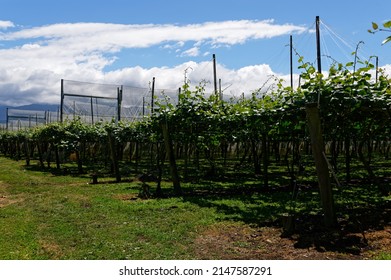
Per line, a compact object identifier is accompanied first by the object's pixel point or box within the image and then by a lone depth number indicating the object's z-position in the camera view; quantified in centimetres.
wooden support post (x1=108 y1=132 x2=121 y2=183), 1853
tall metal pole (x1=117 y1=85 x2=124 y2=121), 3504
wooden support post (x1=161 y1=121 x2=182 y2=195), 1330
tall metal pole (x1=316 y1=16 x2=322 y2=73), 2002
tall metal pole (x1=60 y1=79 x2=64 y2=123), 3220
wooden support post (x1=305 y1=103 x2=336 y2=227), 722
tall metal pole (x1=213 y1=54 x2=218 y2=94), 2998
